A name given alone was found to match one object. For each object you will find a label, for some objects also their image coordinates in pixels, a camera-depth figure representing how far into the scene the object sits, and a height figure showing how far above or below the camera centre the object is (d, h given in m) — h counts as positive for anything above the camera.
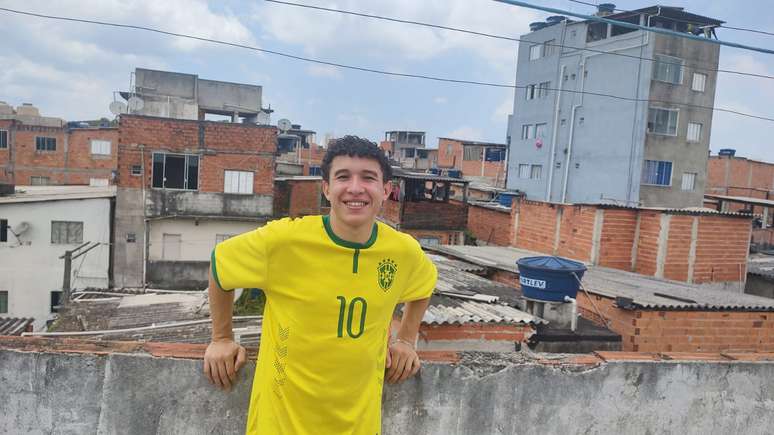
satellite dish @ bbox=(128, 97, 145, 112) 22.98 +2.13
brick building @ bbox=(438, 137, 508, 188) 44.78 +1.72
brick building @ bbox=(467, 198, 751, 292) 11.11 -1.05
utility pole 13.26 -3.35
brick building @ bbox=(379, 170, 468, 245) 22.67 -1.59
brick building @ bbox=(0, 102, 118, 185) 33.66 -0.43
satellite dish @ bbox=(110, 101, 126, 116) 22.48 +1.87
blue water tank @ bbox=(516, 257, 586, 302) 6.54 -1.15
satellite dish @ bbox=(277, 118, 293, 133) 30.16 +2.29
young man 2.09 -0.53
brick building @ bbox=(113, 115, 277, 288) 19.92 -1.33
